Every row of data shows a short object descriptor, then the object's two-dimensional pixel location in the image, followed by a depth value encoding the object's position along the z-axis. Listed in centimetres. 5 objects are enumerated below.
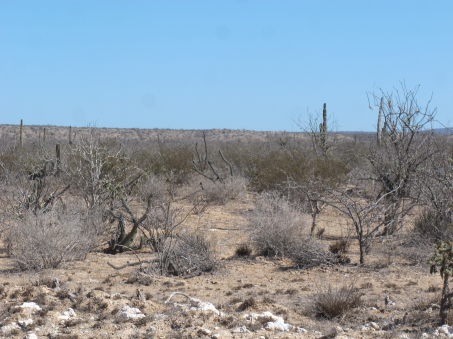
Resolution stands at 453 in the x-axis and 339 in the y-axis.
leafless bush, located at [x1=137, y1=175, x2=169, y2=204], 3206
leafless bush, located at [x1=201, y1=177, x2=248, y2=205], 3568
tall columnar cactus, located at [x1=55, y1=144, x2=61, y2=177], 3935
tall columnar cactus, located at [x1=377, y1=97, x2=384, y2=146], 4299
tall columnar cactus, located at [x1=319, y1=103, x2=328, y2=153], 4215
